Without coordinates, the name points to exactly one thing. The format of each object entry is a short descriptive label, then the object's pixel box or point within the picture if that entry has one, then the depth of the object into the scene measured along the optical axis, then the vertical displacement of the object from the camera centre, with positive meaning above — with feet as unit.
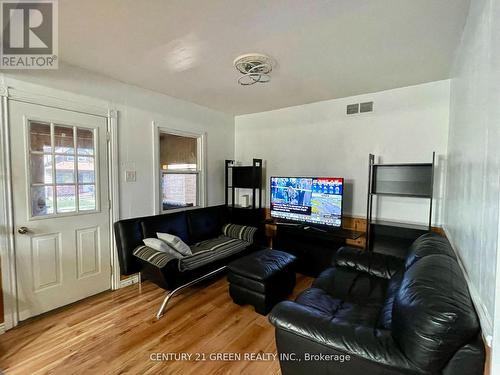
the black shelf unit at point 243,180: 12.85 -0.14
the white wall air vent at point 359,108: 10.30 +3.03
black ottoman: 7.75 -3.37
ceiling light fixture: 7.08 +3.43
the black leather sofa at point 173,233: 7.98 -2.43
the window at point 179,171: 11.27 +0.29
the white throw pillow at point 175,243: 9.11 -2.47
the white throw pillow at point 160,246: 8.48 -2.42
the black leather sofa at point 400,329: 3.15 -2.52
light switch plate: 9.73 +0.01
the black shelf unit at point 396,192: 8.76 -0.51
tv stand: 10.19 -2.89
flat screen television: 10.23 -0.99
